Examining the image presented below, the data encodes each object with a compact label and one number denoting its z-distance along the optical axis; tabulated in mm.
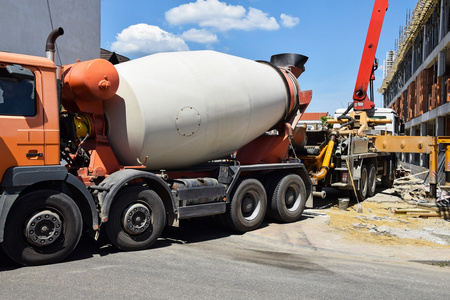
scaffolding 28350
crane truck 11422
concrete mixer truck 5488
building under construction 24281
